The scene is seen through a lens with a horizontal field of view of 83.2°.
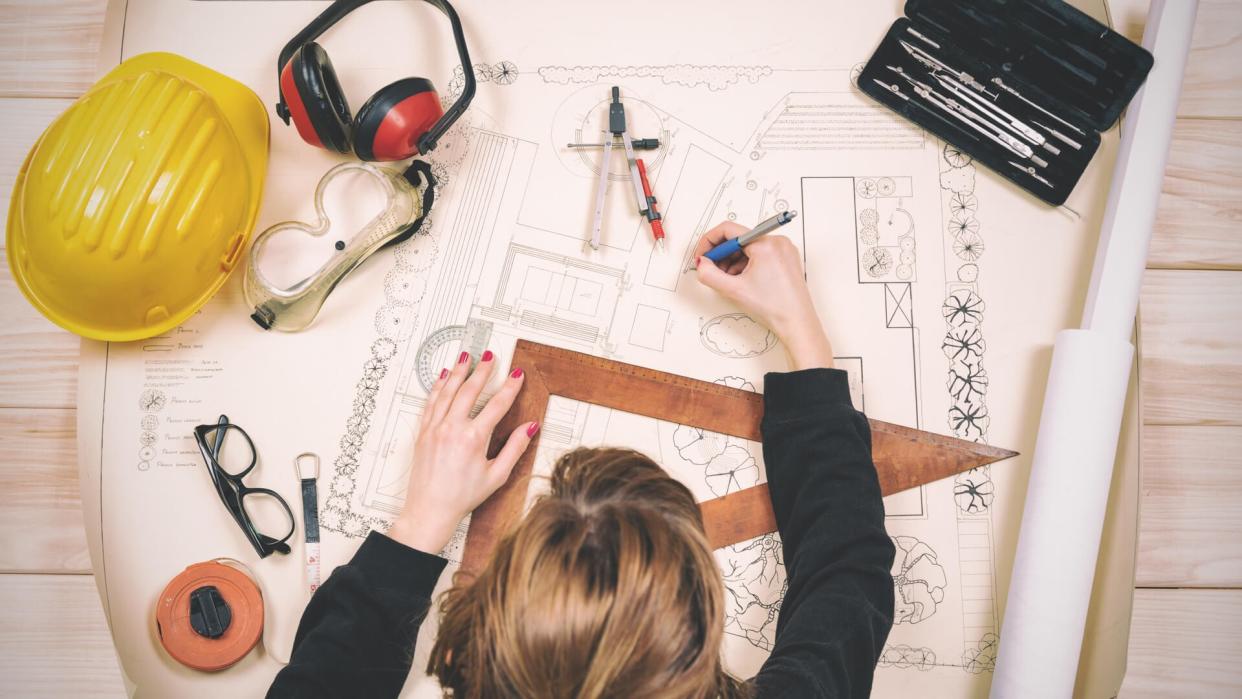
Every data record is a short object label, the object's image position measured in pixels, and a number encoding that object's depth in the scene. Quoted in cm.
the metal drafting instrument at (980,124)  112
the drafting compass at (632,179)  111
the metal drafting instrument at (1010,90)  112
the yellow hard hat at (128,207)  95
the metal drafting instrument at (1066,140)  111
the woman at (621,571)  65
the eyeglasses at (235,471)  106
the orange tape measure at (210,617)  103
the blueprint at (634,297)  107
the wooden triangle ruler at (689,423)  106
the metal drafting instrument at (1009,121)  112
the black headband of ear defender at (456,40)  102
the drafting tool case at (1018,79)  110
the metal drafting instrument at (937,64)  113
